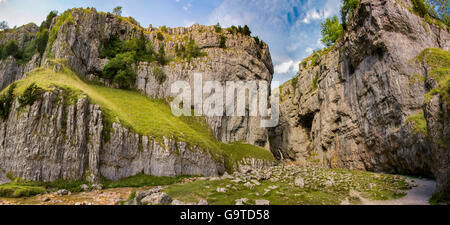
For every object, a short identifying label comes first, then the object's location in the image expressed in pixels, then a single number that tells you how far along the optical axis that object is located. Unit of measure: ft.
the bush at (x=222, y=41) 174.36
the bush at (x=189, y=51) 166.91
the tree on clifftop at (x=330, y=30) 170.77
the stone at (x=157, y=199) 38.09
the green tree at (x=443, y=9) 94.58
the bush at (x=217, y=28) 180.73
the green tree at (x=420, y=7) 88.07
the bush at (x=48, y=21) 155.22
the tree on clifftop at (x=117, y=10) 192.75
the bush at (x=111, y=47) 149.59
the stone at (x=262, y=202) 37.68
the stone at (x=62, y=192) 58.87
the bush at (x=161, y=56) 163.11
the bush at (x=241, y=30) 183.83
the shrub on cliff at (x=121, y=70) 141.79
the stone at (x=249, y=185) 57.21
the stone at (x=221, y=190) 51.88
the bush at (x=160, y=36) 176.32
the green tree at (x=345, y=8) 116.57
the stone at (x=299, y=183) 57.48
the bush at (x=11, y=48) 157.48
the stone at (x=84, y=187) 65.81
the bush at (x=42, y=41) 141.49
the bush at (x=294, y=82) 193.36
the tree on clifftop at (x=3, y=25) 230.50
